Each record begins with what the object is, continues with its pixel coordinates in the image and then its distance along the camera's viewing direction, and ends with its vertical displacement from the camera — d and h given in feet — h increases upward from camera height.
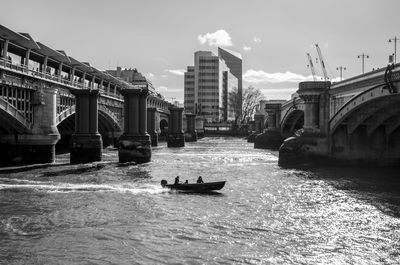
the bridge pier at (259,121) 467.40 +13.93
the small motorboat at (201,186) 99.45 -12.20
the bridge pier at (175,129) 323.78 +3.03
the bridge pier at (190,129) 414.78 +4.35
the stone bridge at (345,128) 139.13 +2.28
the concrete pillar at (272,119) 331.84 +11.45
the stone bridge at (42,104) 146.51 +10.95
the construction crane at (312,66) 398.91 +63.02
